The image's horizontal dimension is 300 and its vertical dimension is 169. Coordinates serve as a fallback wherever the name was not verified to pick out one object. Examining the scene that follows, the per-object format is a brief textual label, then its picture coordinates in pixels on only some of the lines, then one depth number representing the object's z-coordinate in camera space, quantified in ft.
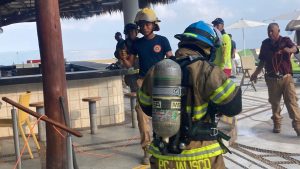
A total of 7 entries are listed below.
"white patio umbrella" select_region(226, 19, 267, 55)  64.03
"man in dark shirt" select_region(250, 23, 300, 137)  20.60
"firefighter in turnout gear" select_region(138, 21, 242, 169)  8.20
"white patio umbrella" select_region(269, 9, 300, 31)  57.41
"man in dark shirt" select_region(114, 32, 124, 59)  31.85
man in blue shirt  16.17
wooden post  14.71
